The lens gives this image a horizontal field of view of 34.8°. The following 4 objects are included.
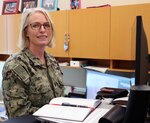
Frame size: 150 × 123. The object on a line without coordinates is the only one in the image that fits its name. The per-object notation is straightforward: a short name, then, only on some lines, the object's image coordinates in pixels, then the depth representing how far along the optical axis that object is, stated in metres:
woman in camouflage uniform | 1.30
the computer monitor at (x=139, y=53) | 0.73
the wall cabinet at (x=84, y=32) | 2.54
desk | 0.79
